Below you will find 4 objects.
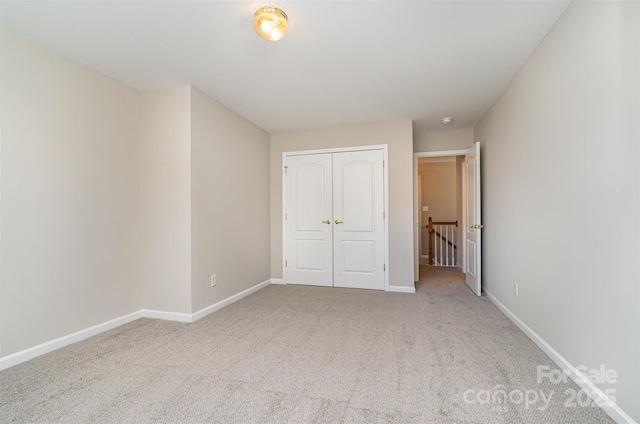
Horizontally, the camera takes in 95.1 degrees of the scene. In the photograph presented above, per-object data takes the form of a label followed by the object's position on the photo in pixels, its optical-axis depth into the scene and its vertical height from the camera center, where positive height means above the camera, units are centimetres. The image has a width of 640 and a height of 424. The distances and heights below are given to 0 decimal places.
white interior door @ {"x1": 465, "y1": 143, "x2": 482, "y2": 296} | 386 -17
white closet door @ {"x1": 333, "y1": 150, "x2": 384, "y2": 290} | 427 -12
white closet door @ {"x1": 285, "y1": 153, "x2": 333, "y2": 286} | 450 -14
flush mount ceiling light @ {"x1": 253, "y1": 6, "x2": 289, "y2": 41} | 187 +123
